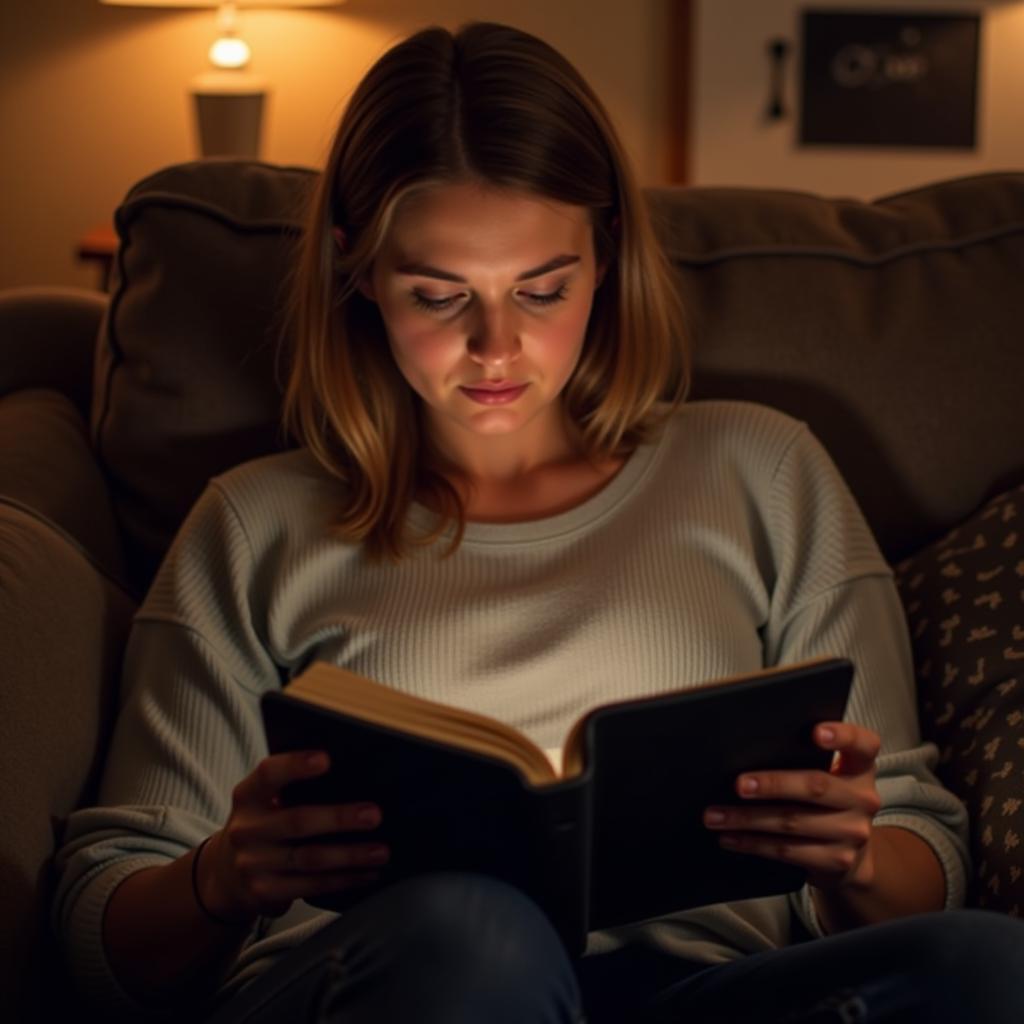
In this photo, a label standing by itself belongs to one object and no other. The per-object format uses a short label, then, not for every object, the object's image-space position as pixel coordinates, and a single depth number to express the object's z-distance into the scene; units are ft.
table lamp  8.93
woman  3.69
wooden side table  8.86
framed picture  9.82
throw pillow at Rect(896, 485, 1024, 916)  4.03
